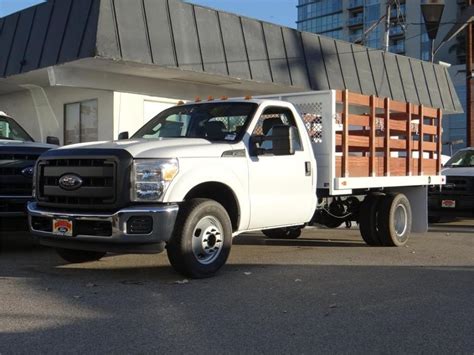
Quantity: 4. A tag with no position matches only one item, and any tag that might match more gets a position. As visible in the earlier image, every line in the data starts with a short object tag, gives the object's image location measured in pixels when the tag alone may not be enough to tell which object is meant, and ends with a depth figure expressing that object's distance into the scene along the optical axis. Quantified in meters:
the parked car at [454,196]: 13.23
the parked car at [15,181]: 8.03
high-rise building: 67.12
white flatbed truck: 6.27
